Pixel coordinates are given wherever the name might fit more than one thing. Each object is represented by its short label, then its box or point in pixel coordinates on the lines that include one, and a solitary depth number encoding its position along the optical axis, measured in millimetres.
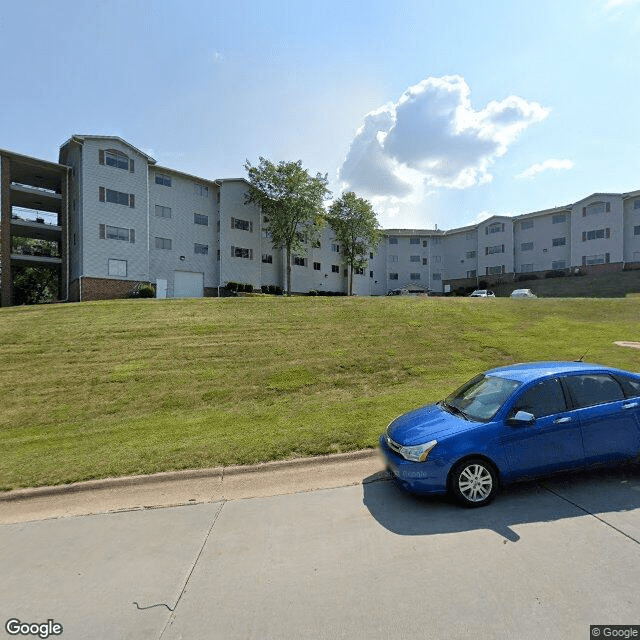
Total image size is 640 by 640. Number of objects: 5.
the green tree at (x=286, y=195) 36781
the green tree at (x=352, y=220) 45062
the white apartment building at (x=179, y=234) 29625
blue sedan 4340
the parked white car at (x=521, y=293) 36538
